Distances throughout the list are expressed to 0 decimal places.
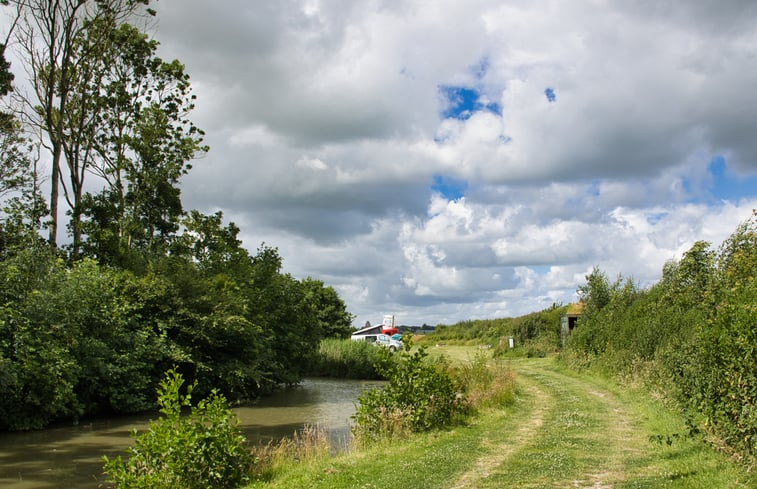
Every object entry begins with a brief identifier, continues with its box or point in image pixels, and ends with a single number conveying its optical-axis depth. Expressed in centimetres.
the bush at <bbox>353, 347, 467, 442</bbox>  1384
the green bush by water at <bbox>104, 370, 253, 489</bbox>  937
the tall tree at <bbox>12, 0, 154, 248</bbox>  2741
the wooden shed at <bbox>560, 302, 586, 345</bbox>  3891
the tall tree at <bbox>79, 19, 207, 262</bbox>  3086
